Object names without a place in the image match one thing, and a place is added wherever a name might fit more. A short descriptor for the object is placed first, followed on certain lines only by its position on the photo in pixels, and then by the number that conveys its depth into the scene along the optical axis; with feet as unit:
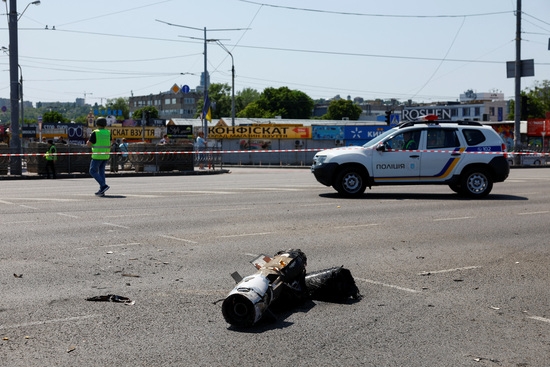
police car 58.65
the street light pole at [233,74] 215.92
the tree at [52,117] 510.99
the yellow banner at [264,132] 204.23
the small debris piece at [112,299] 23.29
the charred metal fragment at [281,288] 20.51
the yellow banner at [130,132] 261.24
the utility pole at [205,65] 173.02
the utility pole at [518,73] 139.74
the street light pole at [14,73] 96.27
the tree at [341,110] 477.36
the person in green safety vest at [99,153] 57.93
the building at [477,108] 413.18
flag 149.89
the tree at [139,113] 560.29
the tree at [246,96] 589.03
